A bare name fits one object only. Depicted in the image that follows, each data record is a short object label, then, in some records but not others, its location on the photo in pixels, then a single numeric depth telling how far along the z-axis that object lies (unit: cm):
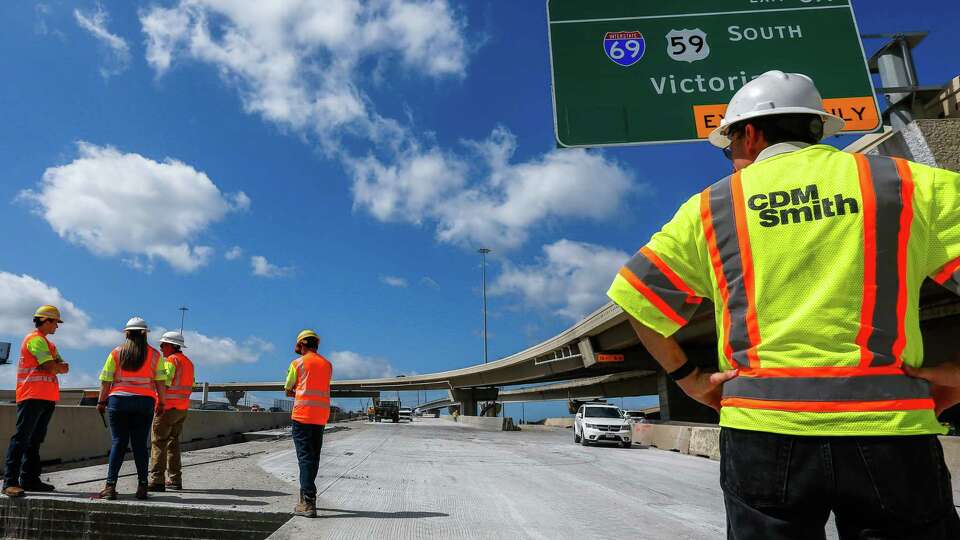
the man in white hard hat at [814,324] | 161
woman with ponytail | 706
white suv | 2219
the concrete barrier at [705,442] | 1676
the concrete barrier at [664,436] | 1947
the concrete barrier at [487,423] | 4497
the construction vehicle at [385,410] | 6161
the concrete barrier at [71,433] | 893
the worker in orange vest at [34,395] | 705
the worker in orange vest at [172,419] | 762
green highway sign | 888
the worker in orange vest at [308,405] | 616
